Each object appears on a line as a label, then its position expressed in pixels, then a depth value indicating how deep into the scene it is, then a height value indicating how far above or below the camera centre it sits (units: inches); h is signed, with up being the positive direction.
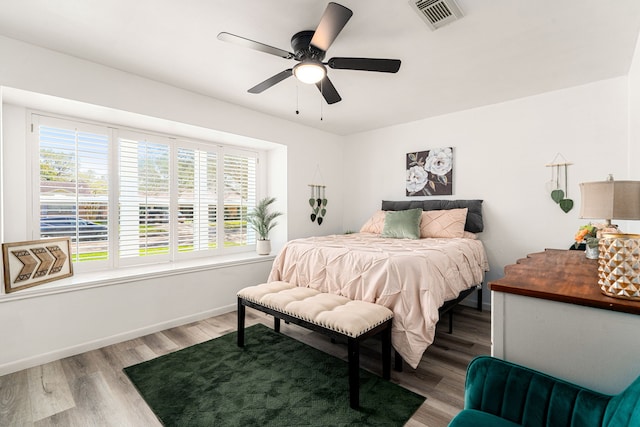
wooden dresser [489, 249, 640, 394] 40.8 -17.7
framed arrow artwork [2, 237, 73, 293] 90.4 -16.5
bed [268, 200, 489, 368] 85.4 -18.6
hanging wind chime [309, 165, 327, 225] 183.8 +6.6
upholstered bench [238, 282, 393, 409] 72.9 -28.2
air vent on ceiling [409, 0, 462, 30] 71.8 +50.1
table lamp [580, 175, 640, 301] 41.6 -3.9
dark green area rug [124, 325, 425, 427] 68.7 -47.1
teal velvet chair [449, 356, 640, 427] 36.2 -25.8
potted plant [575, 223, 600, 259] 75.2 -7.1
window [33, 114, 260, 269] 110.8 +8.0
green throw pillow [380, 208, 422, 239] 141.3 -6.1
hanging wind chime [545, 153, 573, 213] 124.6 +12.1
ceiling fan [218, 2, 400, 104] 73.9 +42.1
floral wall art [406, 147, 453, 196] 157.5 +21.4
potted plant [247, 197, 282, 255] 163.0 -6.1
